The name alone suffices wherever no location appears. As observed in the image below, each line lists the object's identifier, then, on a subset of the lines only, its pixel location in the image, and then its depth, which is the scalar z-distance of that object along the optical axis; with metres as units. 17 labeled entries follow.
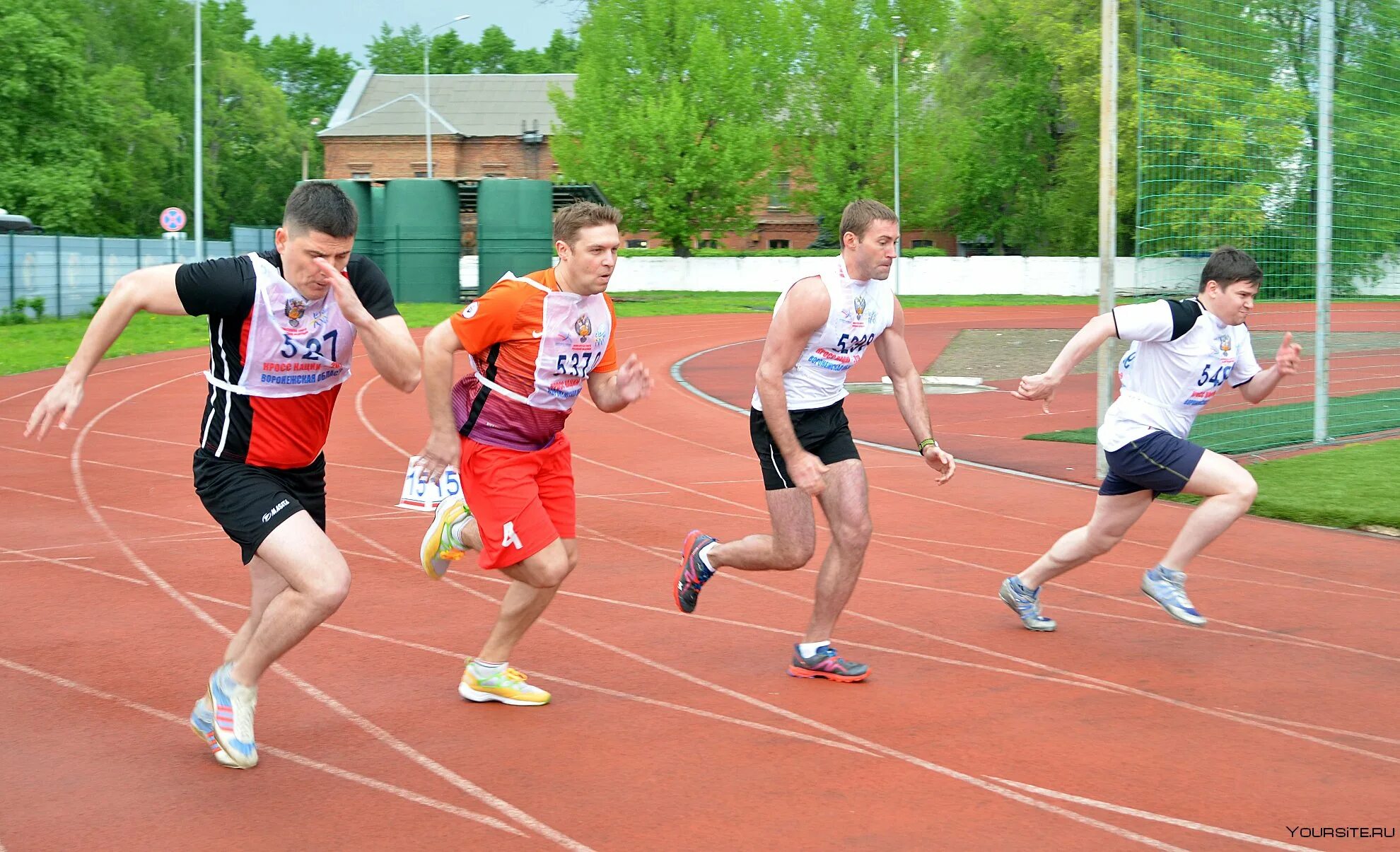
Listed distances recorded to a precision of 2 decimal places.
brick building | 64.94
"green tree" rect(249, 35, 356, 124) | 106.31
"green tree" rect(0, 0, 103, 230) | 46.38
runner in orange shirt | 5.03
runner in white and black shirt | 6.07
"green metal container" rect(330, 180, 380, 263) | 37.38
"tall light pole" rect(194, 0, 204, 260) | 30.51
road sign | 33.12
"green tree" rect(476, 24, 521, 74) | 108.00
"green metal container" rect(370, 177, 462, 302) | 37.00
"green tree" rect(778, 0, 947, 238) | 49.53
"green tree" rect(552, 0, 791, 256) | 45.88
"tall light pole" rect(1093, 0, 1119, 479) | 10.04
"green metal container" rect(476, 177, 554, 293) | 37.28
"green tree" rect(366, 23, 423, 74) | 111.81
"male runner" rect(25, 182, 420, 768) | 4.29
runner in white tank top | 5.39
